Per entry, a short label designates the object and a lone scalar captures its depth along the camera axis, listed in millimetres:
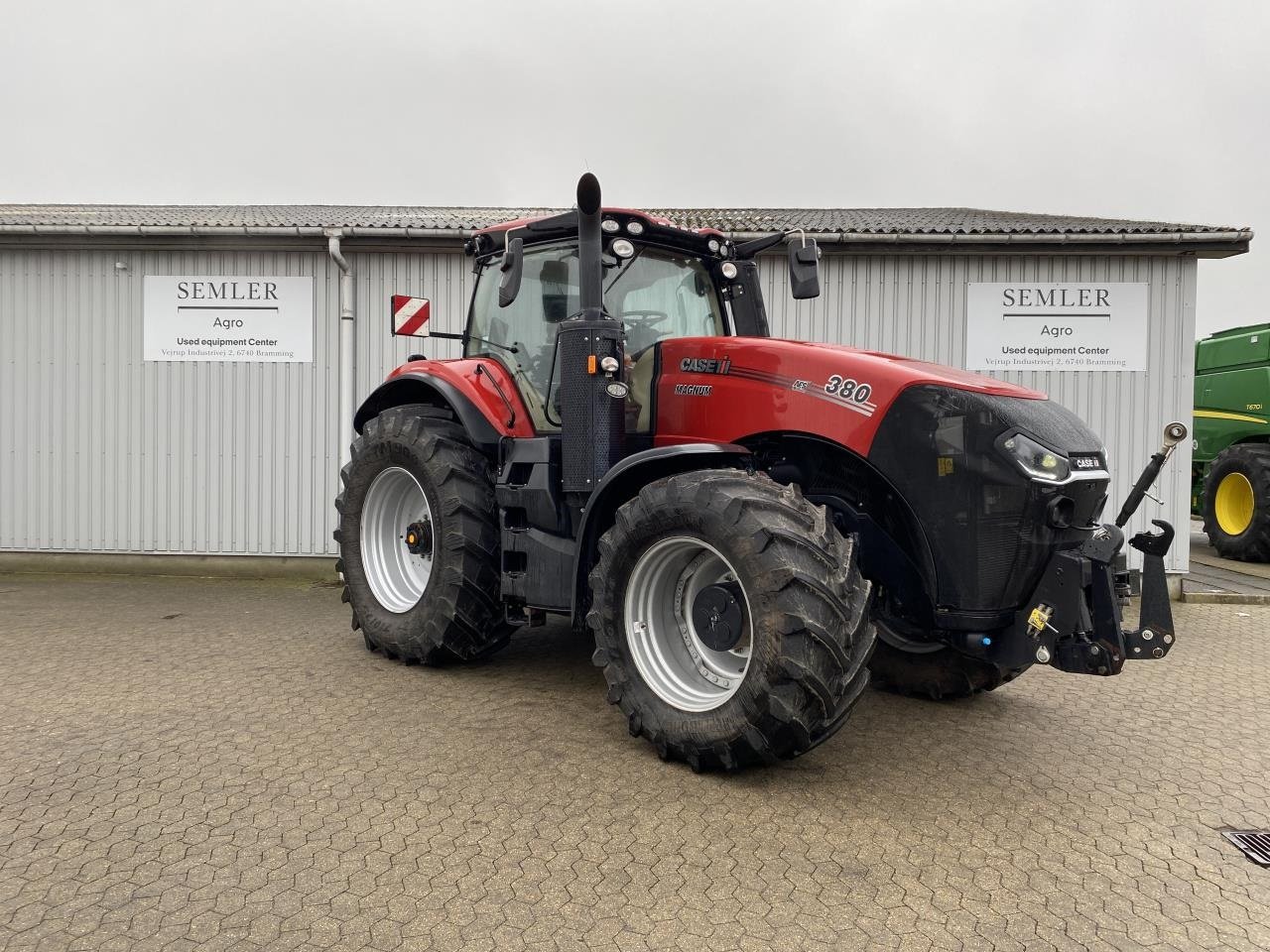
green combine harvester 11077
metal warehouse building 8445
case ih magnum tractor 3488
